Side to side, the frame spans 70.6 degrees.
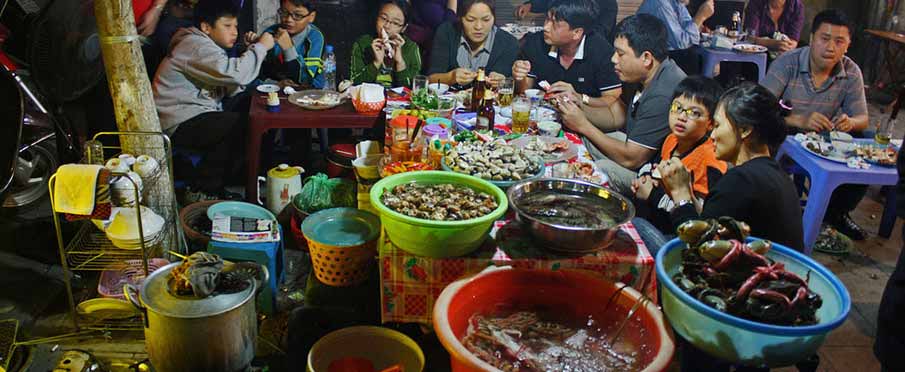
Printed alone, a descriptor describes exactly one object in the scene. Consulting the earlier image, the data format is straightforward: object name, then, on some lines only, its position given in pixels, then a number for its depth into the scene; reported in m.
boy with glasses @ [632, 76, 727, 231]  3.63
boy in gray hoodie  4.69
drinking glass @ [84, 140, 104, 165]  3.37
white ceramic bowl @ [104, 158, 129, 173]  3.30
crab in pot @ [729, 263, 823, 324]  1.70
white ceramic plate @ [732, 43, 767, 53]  6.75
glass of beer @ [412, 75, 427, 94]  4.49
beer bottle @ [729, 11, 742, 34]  7.34
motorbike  4.35
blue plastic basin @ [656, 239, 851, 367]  1.68
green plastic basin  2.30
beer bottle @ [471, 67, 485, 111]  4.06
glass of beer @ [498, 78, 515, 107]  4.52
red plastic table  4.44
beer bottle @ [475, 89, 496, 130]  3.88
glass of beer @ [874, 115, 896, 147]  4.36
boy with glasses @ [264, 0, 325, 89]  5.43
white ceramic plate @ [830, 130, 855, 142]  4.38
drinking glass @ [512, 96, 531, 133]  3.91
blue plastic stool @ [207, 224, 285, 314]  3.41
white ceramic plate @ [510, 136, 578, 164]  3.39
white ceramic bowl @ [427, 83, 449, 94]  4.65
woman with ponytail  2.67
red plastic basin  2.01
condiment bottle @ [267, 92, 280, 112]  4.49
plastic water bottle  5.16
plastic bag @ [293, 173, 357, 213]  4.04
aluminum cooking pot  2.75
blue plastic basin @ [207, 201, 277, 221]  3.83
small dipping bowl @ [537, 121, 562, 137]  3.89
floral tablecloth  2.44
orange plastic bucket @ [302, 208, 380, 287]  3.36
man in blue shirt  6.71
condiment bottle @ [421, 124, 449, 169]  3.19
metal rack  3.31
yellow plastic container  2.84
